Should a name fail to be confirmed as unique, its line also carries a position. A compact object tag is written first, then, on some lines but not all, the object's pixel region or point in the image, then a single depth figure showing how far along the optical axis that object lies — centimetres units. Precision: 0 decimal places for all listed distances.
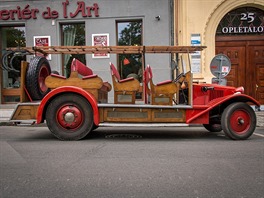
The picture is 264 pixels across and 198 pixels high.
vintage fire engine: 679
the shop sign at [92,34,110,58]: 1372
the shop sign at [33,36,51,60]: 1392
